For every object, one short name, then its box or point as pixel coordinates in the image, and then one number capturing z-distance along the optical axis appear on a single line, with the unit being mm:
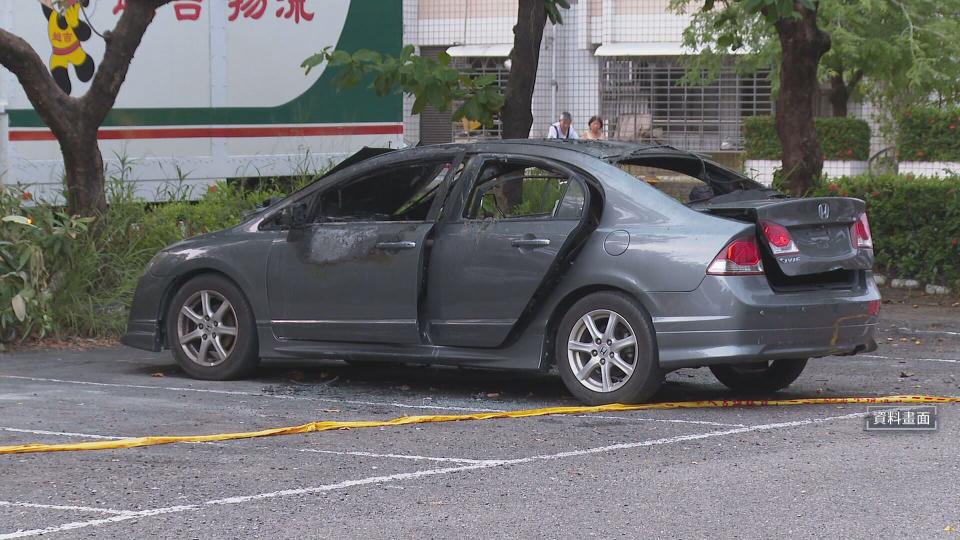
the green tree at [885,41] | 27328
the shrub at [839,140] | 28516
